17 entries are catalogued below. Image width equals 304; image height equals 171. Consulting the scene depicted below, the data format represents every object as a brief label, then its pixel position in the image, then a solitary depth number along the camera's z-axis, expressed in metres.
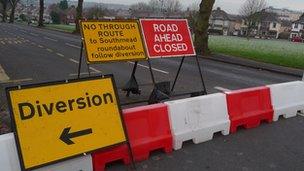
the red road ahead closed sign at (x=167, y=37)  7.75
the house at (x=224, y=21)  130.70
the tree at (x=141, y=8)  112.75
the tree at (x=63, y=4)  127.69
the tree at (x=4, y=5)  113.43
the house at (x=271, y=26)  121.99
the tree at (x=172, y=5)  109.35
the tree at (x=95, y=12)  79.62
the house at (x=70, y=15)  113.63
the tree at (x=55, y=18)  101.59
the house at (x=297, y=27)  117.62
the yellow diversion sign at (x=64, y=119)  4.43
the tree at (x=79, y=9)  42.37
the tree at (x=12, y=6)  103.62
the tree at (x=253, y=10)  88.19
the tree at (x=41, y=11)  64.38
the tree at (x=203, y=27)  21.78
